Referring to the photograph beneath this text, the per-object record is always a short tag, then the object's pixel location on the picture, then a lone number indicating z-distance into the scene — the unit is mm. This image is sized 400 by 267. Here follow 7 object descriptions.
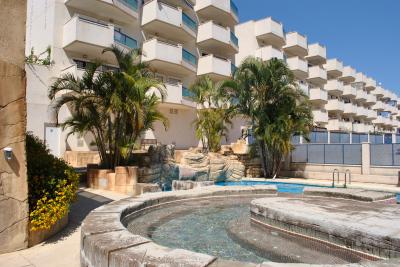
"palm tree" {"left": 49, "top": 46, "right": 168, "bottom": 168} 11992
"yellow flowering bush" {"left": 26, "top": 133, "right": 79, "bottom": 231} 5172
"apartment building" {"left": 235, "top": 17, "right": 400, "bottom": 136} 36688
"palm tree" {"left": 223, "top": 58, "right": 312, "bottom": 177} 18922
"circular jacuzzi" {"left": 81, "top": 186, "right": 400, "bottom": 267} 3164
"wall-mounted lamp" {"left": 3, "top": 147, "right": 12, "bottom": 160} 4699
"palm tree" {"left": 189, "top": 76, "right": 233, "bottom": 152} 21578
